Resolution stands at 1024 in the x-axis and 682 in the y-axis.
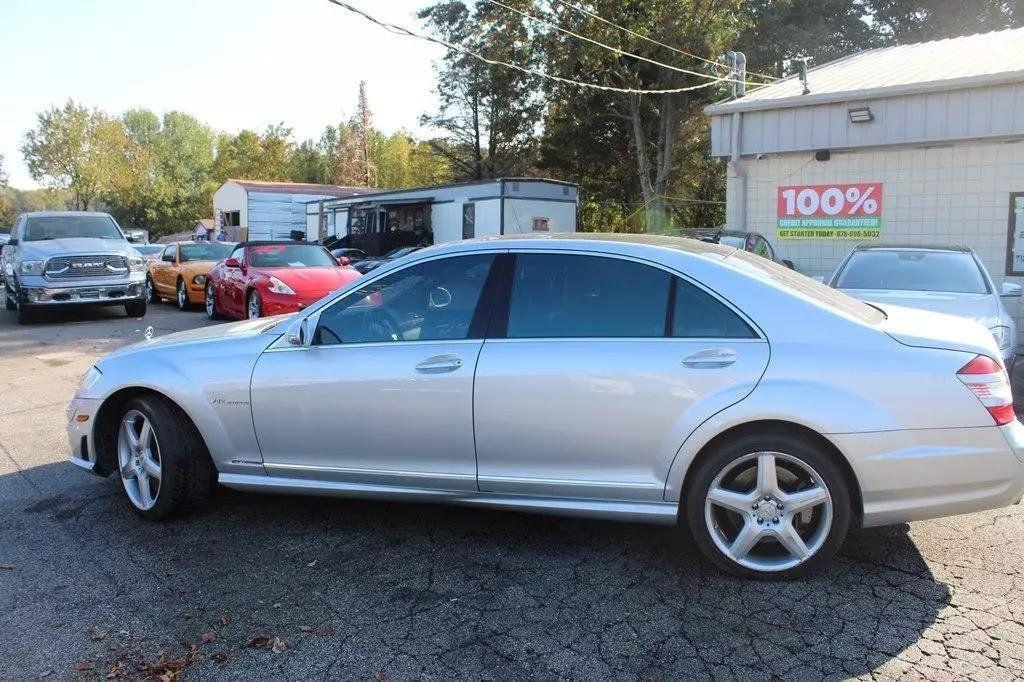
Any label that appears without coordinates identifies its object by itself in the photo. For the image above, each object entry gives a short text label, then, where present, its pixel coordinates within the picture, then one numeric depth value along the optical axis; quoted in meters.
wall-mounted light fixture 12.70
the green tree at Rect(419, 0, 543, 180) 34.94
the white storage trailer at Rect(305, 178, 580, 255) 24.42
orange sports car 16.98
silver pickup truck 13.78
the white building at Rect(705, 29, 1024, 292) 11.90
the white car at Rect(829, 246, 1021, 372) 7.46
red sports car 12.90
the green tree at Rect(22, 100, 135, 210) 56.81
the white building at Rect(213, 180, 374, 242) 39.28
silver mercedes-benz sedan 3.59
